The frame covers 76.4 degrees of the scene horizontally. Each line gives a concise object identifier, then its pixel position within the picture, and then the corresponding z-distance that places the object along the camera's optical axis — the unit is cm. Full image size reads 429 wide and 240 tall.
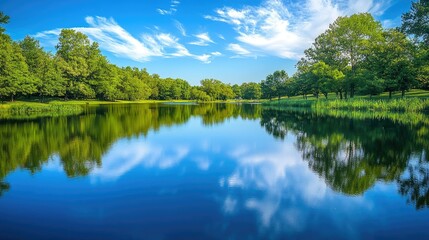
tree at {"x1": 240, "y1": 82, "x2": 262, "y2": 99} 14412
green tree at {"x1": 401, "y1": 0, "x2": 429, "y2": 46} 3444
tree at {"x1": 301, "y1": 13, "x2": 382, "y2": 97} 4891
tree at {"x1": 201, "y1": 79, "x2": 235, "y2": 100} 14175
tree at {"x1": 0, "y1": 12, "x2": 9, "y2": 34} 4696
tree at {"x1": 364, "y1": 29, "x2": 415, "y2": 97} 4012
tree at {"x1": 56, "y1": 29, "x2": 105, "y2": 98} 6694
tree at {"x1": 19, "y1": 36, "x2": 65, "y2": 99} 5547
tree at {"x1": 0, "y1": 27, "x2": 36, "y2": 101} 4350
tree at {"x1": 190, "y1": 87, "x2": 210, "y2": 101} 13138
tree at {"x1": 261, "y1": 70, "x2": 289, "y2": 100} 10012
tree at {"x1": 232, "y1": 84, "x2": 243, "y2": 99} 17338
